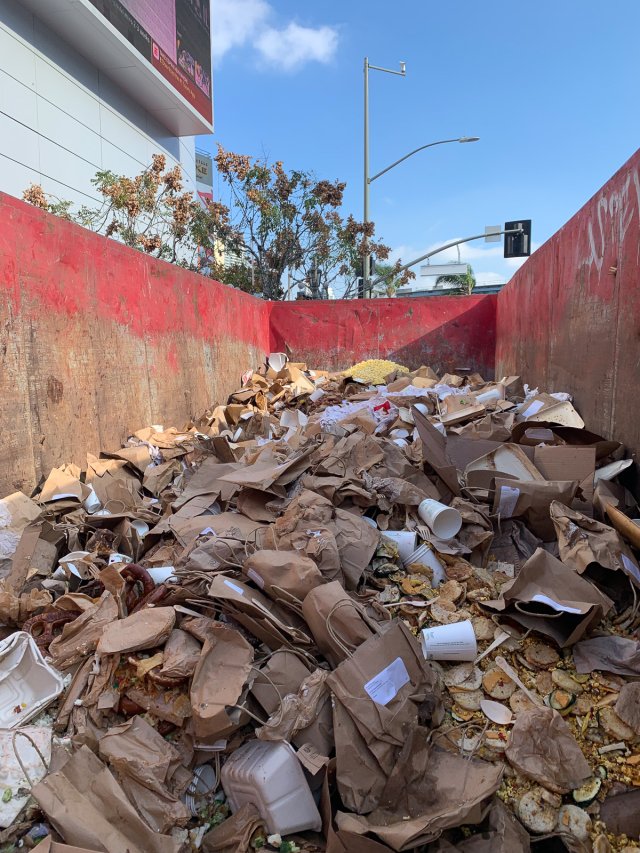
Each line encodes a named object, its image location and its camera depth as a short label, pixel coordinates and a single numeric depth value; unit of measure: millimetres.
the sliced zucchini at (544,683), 1828
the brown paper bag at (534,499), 2617
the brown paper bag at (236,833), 1440
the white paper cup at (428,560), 2385
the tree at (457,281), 27497
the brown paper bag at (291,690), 1611
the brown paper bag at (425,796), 1414
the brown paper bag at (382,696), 1534
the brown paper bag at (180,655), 1696
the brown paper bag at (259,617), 1874
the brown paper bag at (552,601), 1896
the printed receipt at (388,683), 1629
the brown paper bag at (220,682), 1550
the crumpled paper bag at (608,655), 1826
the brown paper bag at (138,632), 1762
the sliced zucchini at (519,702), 1778
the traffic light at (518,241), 10859
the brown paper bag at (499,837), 1448
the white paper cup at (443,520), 2506
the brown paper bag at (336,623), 1799
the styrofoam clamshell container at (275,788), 1490
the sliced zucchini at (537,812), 1509
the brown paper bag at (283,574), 1971
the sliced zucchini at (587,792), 1541
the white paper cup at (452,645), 1912
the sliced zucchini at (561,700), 1764
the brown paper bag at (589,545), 2123
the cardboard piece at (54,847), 1297
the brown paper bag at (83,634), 1884
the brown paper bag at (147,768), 1485
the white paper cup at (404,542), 2480
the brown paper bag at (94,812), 1380
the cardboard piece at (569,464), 2830
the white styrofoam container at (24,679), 1773
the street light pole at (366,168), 13078
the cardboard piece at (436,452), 2861
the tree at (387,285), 17062
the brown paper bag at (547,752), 1566
